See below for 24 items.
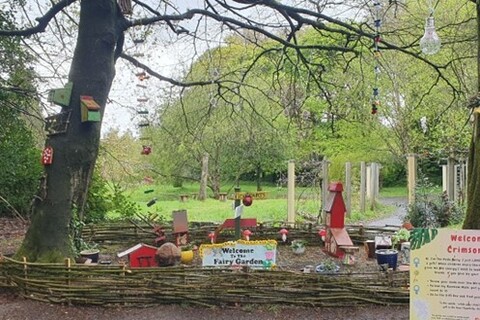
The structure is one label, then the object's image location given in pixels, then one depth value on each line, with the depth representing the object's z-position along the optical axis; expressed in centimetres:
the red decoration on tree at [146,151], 592
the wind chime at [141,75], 575
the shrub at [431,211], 803
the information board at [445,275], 223
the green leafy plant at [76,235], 483
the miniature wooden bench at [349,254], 560
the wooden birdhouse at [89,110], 461
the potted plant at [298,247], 623
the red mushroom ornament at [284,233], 668
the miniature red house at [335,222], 598
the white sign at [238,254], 471
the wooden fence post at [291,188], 836
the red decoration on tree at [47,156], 463
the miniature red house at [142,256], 502
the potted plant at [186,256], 562
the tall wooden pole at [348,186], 1069
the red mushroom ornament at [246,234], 631
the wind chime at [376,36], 467
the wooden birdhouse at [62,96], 469
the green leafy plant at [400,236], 607
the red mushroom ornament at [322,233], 658
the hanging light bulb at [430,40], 354
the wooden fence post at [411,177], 866
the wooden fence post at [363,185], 1176
